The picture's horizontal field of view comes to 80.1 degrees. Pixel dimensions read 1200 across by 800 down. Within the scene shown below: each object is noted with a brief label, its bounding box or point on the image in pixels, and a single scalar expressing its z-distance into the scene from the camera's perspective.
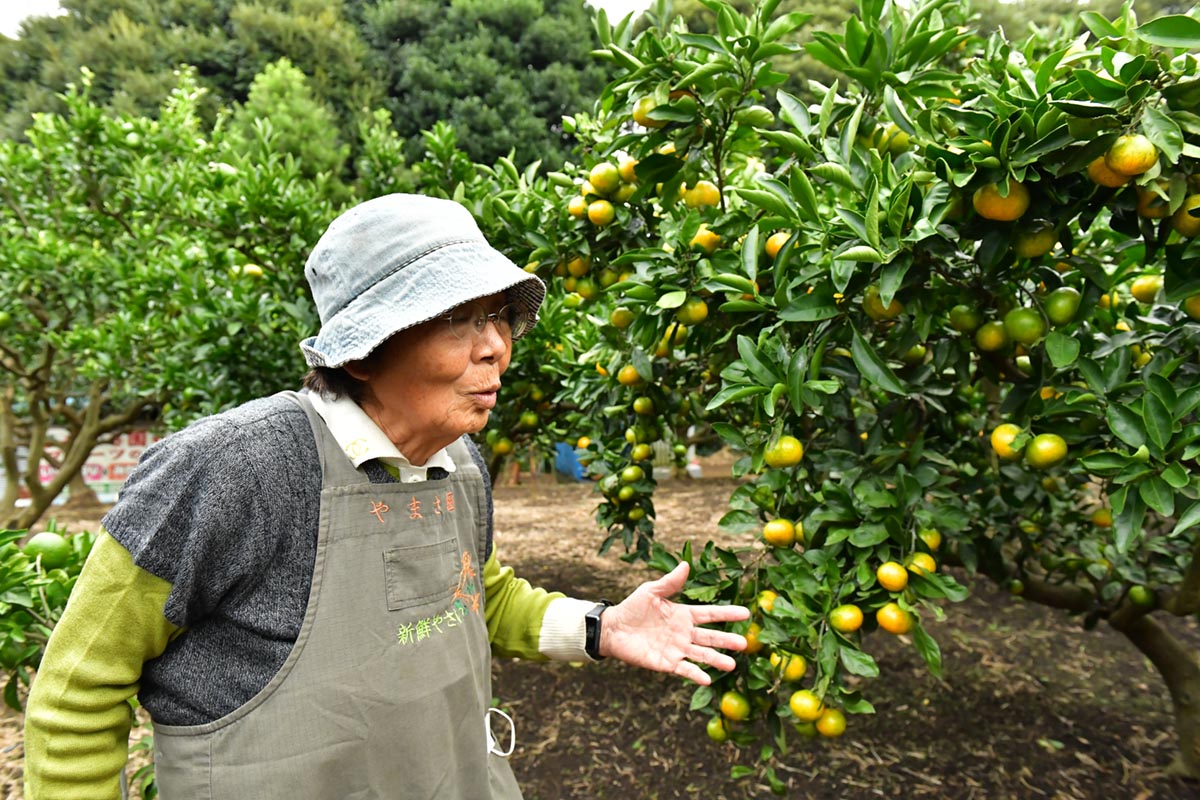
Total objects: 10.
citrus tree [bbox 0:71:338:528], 3.05
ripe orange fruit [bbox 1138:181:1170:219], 1.25
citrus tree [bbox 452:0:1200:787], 1.24
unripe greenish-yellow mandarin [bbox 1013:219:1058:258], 1.36
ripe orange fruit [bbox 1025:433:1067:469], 1.48
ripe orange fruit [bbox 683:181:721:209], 2.01
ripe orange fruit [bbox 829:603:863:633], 1.49
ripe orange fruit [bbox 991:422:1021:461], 1.57
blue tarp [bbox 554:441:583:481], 11.33
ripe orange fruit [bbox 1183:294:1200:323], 1.40
